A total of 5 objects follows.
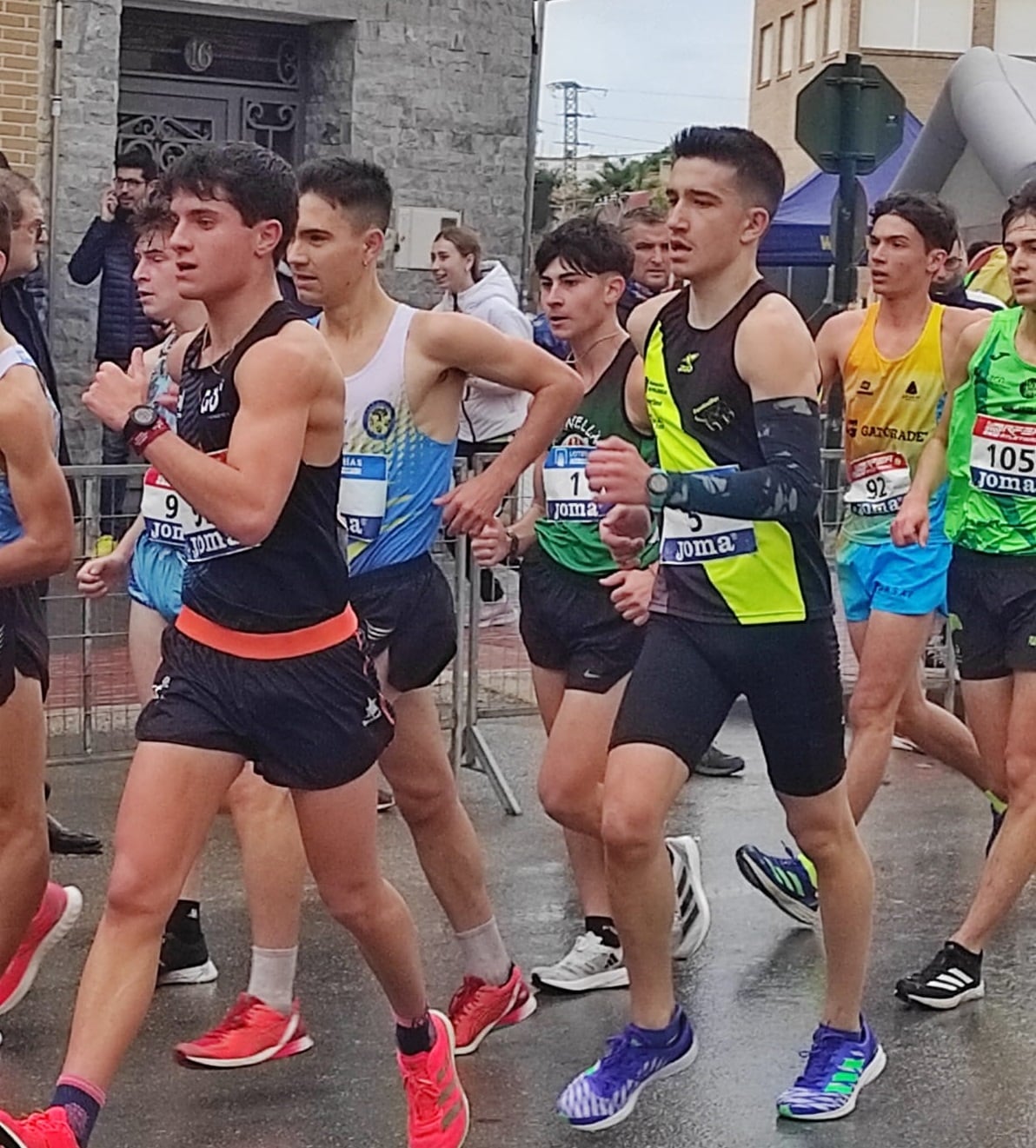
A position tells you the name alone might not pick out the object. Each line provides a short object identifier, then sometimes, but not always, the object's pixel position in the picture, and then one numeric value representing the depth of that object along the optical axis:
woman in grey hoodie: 11.16
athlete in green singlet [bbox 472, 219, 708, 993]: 5.90
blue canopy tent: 19.78
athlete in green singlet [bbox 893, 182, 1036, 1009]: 5.96
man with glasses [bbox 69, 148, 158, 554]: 11.30
